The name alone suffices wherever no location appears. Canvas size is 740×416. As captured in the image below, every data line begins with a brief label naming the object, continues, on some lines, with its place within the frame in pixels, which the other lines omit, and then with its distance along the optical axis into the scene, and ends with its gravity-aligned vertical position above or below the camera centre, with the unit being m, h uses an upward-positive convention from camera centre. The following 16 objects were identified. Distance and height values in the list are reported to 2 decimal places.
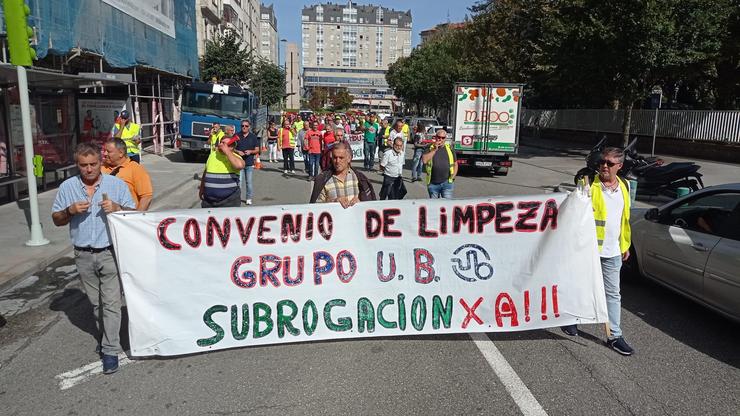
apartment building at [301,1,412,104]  191.88 +23.34
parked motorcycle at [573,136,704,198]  13.44 -1.30
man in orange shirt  4.87 -0.57
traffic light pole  8.09 -0.87
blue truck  21.17 -0.12
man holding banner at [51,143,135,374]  4.15 -0.92
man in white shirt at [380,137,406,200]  10.41 -1.04
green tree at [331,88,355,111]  122.25 +2.18
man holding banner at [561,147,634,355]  4.70 -0.90
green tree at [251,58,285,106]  57.45 +2.87
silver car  4.89 -1.18
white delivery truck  18.33 -0.16
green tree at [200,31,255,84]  39.38 +3.20
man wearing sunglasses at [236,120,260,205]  11.34 -0.80
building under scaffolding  12.18 +0.71
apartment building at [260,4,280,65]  138.50 +18.70
